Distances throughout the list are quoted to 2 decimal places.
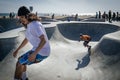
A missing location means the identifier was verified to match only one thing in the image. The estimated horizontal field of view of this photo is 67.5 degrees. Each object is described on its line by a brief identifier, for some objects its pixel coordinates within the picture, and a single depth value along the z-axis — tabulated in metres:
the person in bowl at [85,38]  6.17
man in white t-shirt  1.82
